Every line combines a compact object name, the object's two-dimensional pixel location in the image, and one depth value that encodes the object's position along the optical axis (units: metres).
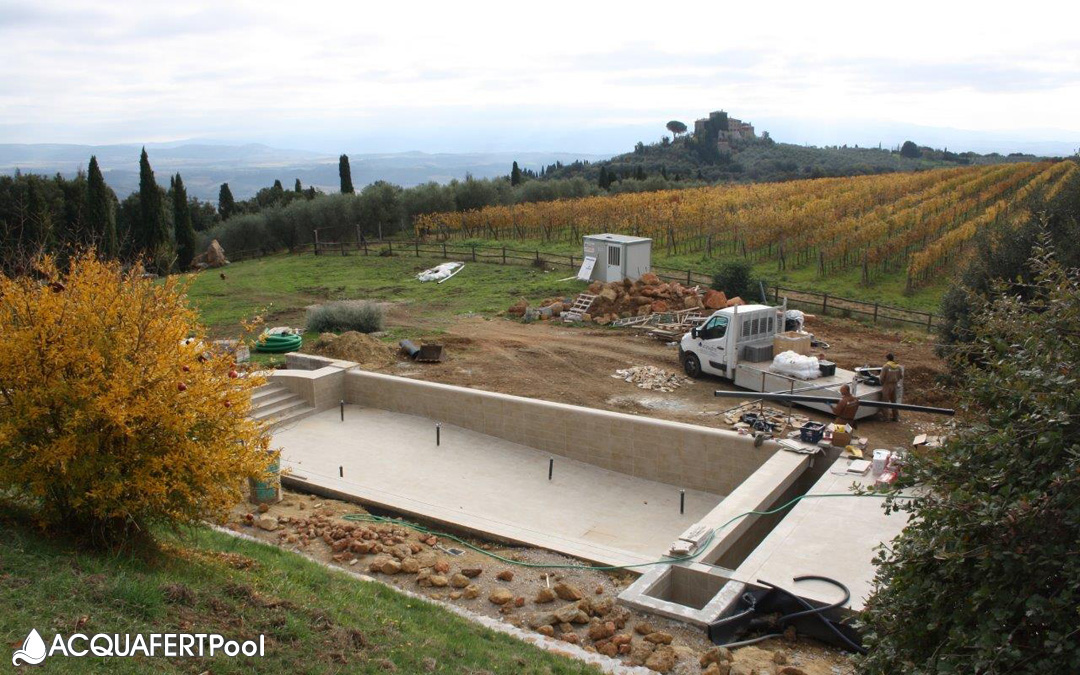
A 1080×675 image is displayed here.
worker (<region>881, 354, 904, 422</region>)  17.14
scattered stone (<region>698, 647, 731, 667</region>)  8.37
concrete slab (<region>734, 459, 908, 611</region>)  10.08
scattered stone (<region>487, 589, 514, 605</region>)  10.14
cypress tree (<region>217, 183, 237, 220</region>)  72.31
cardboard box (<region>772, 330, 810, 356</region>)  19.84
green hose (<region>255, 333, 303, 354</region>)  22.61
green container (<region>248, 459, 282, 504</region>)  13.80
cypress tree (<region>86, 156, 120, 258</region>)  44.69
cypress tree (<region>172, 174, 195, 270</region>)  51.69
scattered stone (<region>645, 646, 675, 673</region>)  8.29
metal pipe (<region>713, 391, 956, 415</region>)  14.42
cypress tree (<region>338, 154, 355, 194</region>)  62.02
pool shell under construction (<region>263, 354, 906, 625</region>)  10.79
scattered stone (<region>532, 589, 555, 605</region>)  10.20
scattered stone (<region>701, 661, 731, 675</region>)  8.15
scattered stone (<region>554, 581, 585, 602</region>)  10.26
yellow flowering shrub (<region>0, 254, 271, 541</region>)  7.75
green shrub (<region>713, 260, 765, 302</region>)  29.34
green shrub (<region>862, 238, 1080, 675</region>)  4.39
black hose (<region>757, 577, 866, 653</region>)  8.69
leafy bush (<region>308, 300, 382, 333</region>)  24.84
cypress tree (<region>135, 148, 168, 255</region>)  47.66
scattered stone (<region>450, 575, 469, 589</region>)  10.60
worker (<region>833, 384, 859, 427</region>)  16.41
